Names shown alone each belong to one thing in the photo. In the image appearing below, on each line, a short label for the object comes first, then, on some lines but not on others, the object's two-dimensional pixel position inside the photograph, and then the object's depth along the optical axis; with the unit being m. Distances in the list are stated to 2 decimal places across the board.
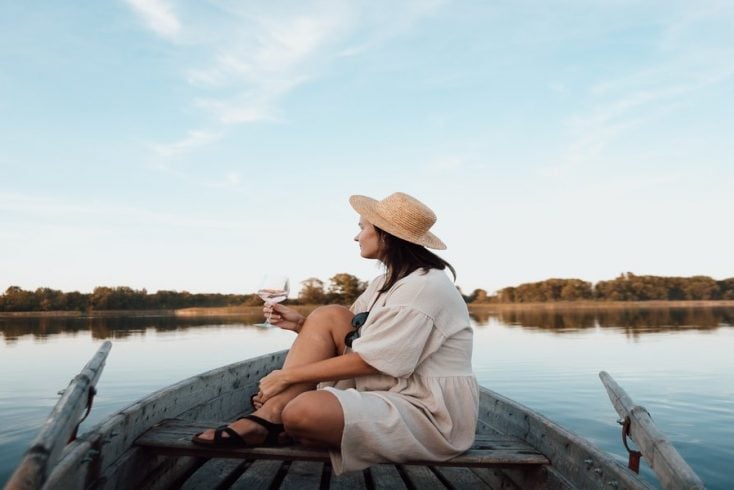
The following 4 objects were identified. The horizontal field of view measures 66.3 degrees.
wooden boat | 1.90
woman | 2.29
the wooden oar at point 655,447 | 1.74
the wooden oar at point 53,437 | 1.57
